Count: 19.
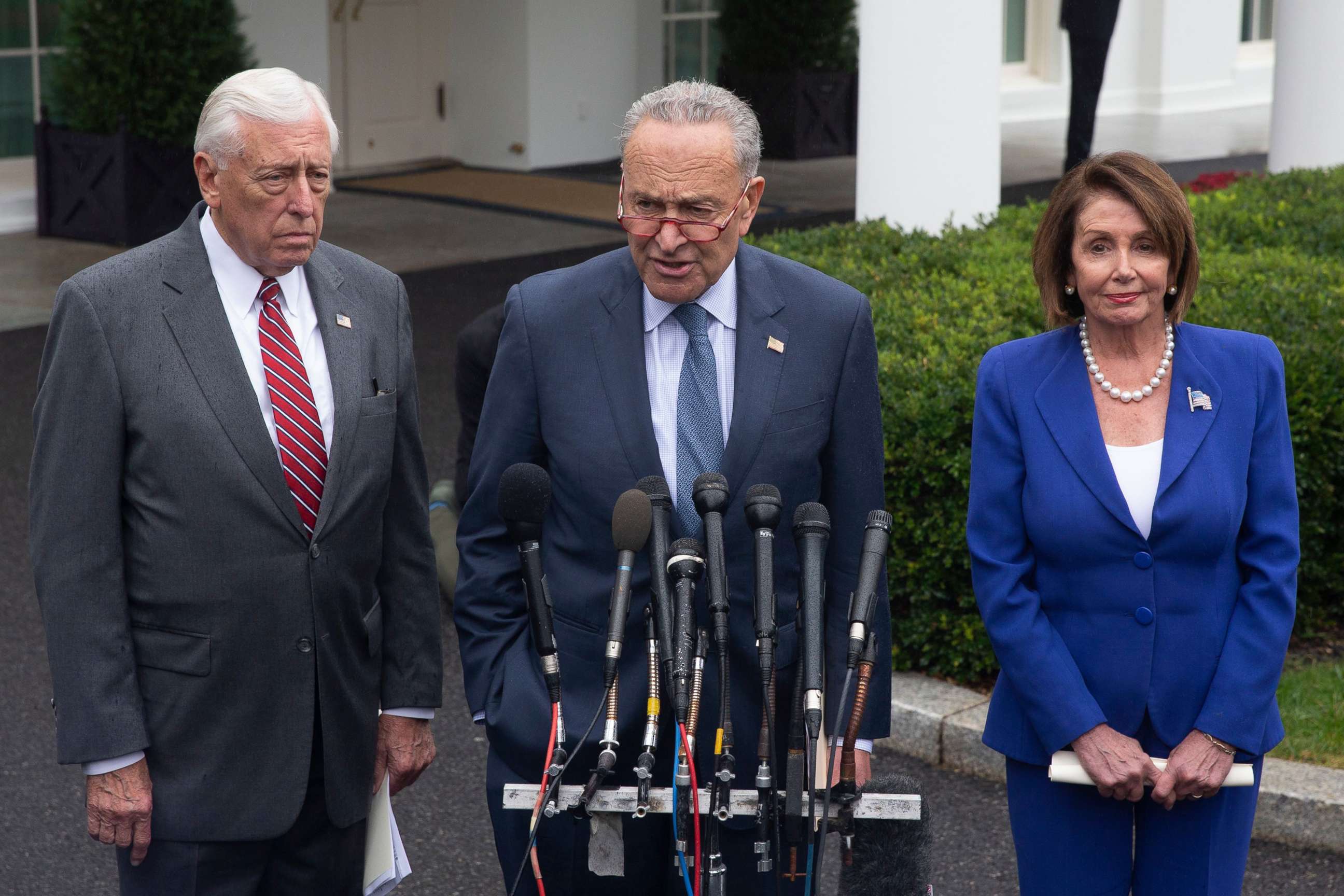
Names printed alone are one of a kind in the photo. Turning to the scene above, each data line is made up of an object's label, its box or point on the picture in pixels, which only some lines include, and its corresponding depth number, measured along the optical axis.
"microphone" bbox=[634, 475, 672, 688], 2.25
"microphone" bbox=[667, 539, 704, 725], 2.19
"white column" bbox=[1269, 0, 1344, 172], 10.48
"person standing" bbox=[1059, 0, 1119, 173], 11.96
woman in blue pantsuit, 3.00
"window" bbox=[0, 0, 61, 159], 14.46
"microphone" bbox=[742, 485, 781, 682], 2.23
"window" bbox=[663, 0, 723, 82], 20.06
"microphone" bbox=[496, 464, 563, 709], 2.34
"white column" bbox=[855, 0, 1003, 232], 8.25
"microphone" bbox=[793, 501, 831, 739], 2.18
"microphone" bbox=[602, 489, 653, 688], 2.24
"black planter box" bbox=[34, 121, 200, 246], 13.27
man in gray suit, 2.81
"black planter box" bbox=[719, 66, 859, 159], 19.62
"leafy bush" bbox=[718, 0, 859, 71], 19.66
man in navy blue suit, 2.87
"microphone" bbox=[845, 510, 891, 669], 2.25
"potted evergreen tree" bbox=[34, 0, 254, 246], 13.23
